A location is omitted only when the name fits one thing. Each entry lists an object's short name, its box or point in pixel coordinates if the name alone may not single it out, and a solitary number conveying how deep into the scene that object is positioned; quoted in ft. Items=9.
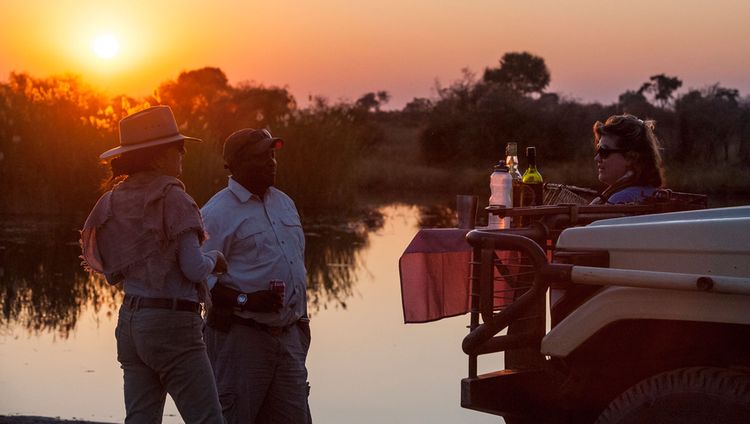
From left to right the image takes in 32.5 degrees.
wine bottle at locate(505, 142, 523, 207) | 19.77
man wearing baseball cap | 18.92
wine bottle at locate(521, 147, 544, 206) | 19.67
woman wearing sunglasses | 18.97
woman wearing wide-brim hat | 17.15
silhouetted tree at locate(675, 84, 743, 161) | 136.98
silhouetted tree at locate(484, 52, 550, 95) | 312.09
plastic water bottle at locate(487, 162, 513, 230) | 18.99
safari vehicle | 13.12
